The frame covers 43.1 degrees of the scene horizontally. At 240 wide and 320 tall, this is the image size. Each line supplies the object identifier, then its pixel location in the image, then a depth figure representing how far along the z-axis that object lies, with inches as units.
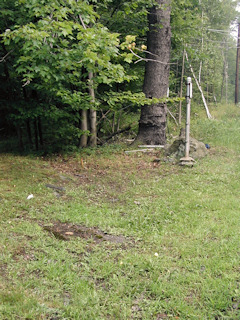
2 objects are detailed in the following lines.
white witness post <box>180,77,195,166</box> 268.4
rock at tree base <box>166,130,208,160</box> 286.2
